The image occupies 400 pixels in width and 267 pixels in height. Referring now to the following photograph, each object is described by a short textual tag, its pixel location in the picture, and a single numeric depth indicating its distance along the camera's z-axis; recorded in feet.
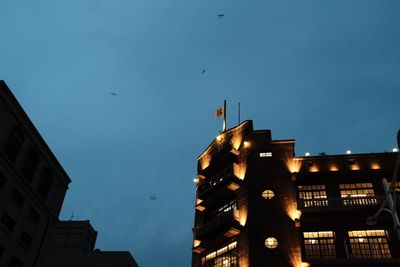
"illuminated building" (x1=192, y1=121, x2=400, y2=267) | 120.06
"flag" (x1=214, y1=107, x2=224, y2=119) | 179.83
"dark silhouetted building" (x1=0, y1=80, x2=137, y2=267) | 134.10
